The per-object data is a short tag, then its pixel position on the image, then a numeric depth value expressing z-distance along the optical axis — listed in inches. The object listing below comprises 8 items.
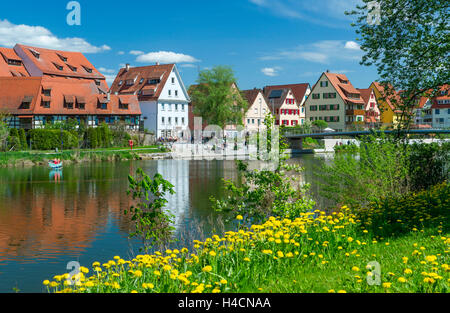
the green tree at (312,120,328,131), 3656.5
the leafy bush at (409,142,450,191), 685.5
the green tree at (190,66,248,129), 3289.9
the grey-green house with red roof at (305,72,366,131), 3882.9
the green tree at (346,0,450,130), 594.9
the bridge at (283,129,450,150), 2336.6
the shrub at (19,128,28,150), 2186.3
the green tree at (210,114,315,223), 494.0
